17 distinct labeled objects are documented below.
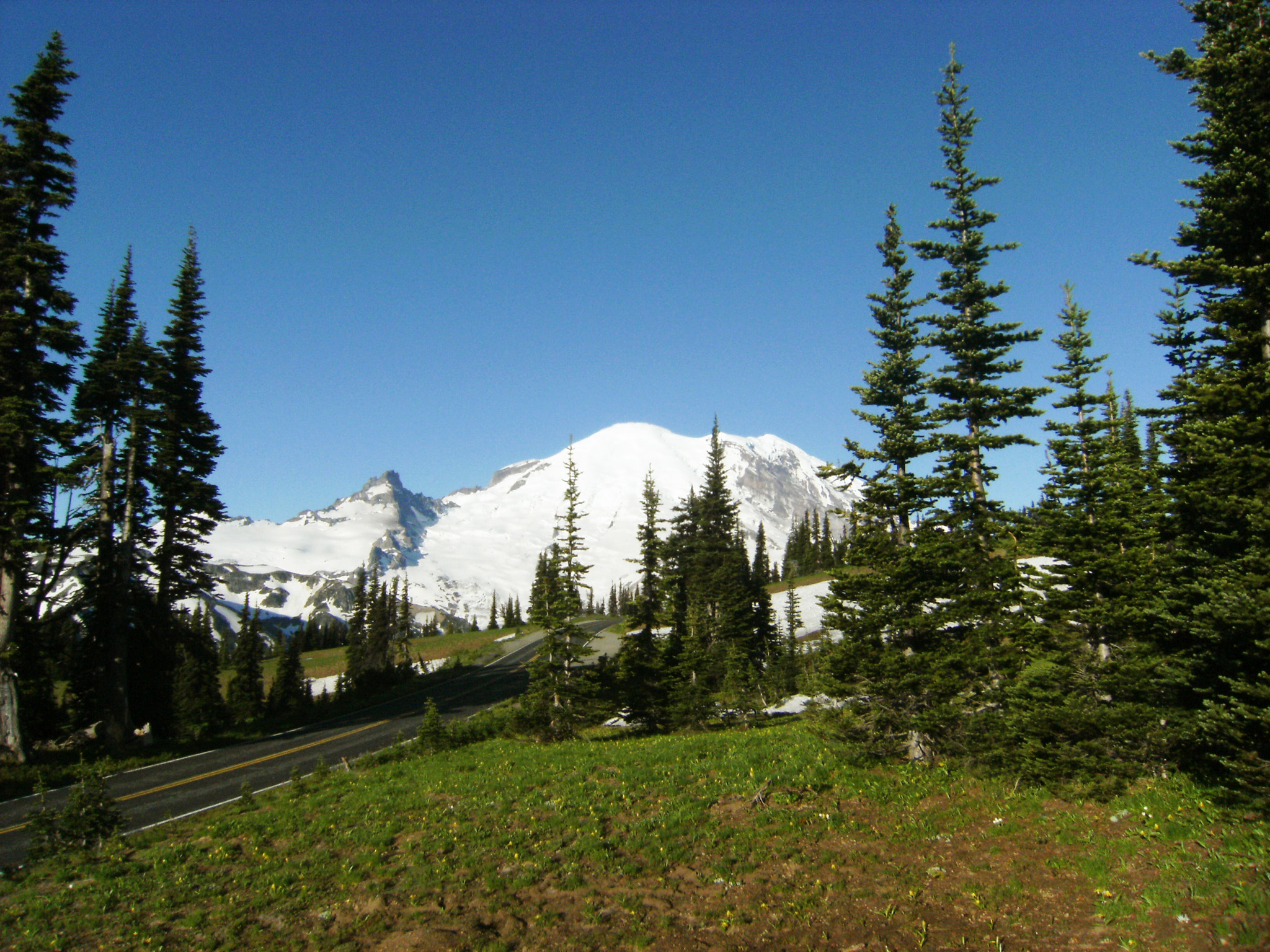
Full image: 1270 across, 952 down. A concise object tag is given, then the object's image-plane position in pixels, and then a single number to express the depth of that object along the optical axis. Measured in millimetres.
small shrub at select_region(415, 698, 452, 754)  23391
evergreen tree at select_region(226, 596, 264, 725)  54059
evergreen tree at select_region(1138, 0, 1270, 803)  10289
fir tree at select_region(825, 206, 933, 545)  18406
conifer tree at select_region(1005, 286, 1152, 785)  13586
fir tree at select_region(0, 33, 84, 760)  22094
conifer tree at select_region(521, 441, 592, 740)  24219
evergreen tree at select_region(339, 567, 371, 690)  64625
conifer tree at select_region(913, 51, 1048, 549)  19141
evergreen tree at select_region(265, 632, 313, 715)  52781
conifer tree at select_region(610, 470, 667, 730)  26812
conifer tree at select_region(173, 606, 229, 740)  30641
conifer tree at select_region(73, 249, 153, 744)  25516
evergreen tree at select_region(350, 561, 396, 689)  60531
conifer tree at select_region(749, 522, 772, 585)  89775
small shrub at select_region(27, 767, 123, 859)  13125
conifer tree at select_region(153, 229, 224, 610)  28438
